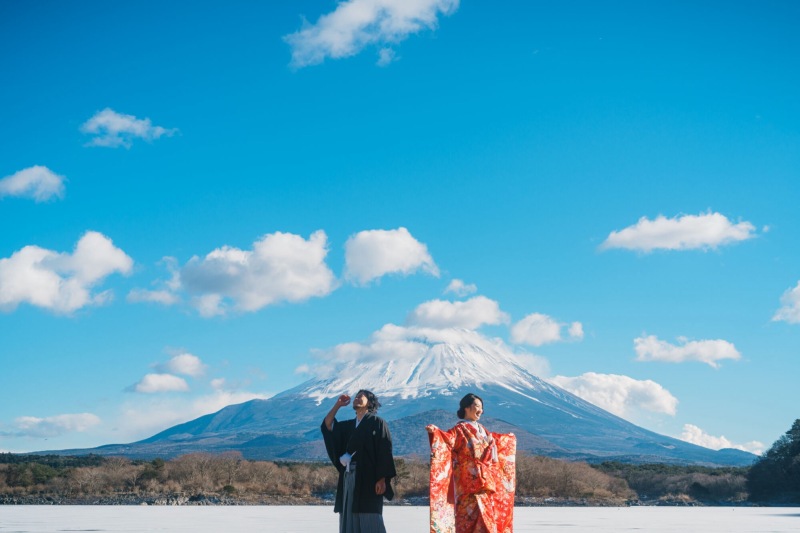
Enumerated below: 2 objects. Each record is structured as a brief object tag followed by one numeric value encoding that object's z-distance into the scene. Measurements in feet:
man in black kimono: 24.06
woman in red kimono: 23.99
